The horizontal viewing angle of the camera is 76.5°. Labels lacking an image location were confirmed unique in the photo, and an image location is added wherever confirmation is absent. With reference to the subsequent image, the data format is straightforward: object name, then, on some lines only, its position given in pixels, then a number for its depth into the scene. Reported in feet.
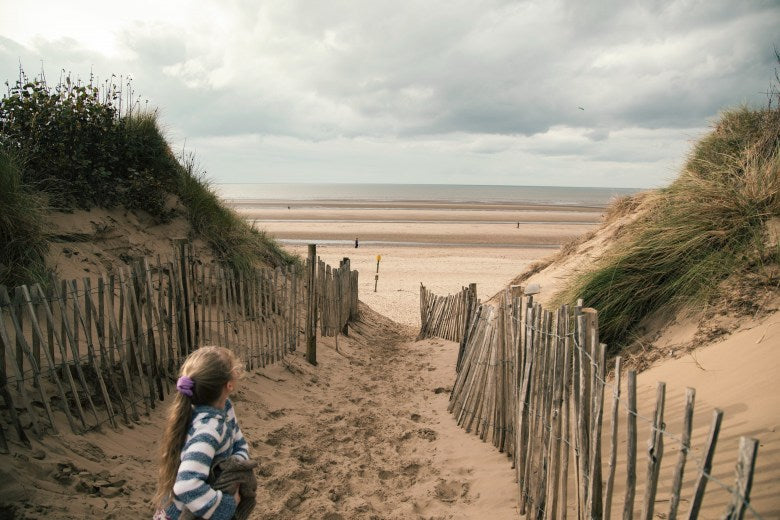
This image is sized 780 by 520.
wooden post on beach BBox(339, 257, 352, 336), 27.40
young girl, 6.26
